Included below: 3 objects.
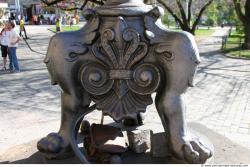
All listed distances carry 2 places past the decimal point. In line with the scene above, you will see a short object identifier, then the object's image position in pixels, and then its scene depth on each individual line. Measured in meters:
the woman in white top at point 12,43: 12.83
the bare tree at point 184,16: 19.63
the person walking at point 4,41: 13.05
